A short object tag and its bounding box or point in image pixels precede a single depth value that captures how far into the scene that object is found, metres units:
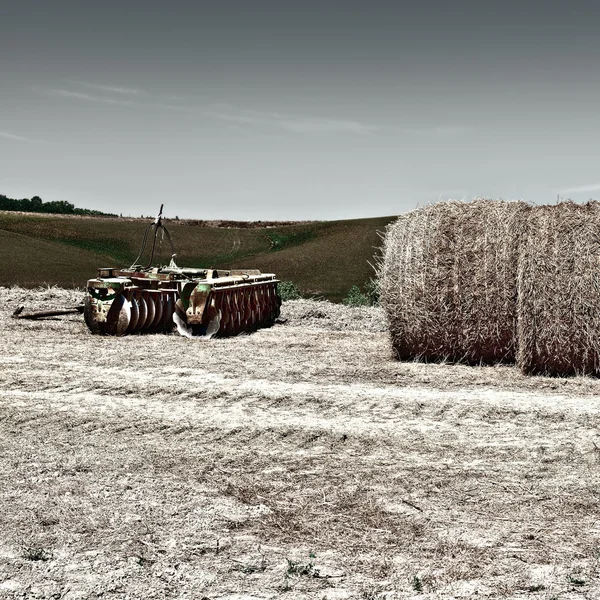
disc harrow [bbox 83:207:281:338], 11.50
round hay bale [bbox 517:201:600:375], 8.32
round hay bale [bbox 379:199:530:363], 8.76
